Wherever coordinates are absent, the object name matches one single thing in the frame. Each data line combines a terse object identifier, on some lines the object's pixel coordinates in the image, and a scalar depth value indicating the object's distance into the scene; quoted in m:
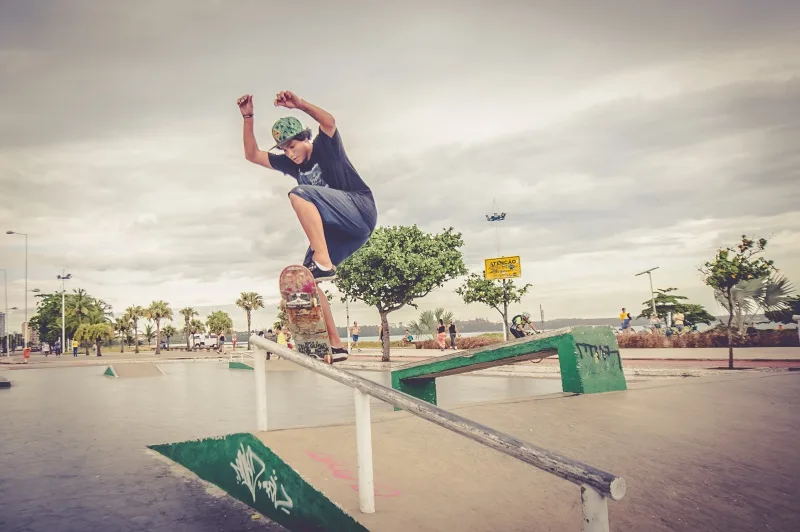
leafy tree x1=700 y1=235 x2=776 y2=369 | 15.00
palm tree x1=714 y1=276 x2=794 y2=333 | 25.74
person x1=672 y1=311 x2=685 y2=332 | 29.08
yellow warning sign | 34.81
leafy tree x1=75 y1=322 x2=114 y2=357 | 57.09
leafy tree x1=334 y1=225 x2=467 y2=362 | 25.02
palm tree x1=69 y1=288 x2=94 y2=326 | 84.25
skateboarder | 5.88
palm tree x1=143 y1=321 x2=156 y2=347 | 119.94
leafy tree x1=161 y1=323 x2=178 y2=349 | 115.94
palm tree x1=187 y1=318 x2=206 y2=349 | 104.26
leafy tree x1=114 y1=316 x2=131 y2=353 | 80.19
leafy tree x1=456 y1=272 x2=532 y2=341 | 34.66
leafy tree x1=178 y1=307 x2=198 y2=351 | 100.00
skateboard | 5.42
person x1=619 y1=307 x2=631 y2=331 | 31.70
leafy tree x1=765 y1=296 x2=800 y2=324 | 27.66
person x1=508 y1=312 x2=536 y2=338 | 18.36
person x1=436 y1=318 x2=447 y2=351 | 31.84
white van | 72.87
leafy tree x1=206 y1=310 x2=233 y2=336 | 114.62
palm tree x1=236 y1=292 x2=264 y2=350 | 77.38
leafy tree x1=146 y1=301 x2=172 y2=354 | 75.56
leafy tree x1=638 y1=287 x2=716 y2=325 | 59.44
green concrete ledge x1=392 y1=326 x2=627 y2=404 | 6.05
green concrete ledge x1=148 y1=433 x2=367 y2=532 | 3.18
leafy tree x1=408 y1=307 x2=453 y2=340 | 48.97
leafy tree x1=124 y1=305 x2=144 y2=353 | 81.03
